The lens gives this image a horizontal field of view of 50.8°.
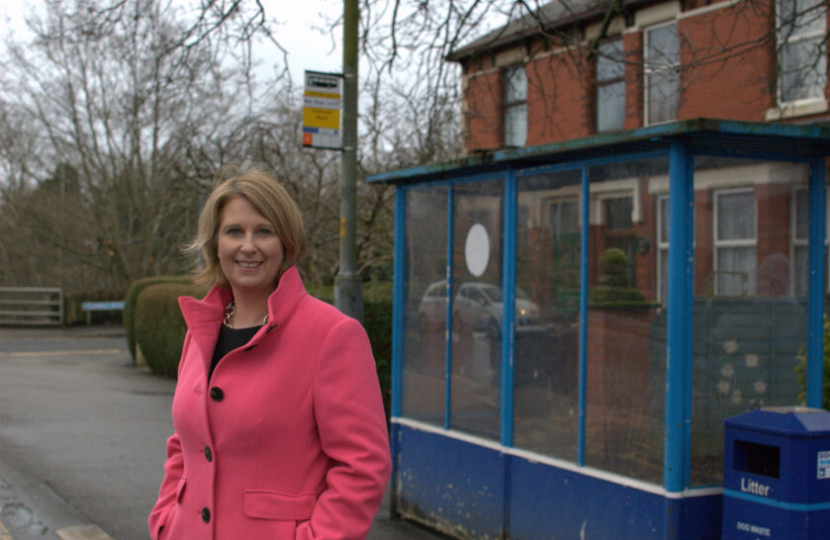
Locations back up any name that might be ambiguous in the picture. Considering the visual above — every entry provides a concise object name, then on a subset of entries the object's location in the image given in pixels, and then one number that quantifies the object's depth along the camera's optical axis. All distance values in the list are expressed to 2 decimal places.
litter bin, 4.01
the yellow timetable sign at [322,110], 7.00
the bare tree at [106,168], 25.28
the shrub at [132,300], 17.31
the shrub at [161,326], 15.27
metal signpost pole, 6.95
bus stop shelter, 4.46
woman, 2.23
